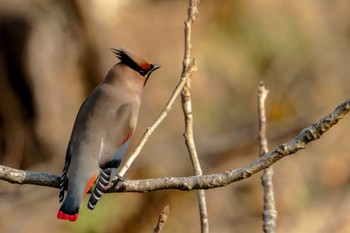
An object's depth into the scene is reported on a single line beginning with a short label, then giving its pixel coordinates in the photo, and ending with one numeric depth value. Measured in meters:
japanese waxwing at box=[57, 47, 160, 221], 7.23
